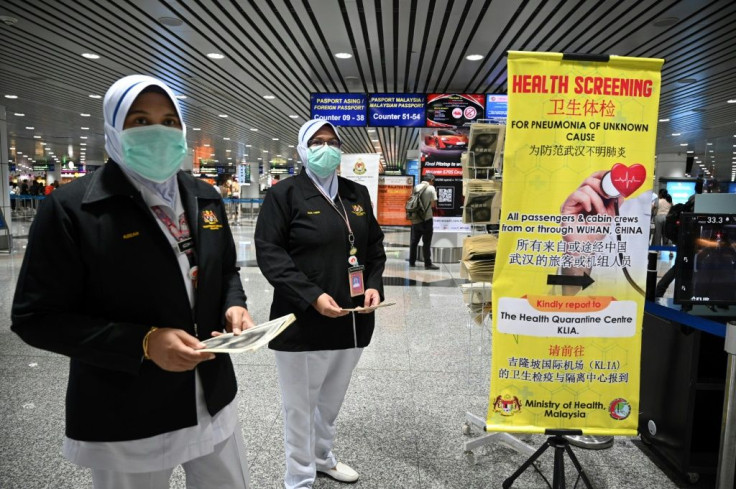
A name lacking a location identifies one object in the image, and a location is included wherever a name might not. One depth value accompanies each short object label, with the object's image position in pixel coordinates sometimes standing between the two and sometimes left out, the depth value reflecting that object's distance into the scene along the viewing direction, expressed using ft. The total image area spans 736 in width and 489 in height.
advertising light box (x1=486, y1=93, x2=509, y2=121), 29.17
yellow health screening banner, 6.46
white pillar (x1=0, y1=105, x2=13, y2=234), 34.47
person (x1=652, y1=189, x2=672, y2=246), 33.35
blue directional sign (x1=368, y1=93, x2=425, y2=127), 29.55
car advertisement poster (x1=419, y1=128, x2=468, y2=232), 32.09
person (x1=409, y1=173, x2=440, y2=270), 29.43
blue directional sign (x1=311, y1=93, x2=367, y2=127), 29.45
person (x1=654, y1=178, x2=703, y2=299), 9.79
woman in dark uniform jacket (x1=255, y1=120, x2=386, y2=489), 7.09
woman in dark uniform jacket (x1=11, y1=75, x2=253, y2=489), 3.74
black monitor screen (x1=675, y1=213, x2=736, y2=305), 7.51
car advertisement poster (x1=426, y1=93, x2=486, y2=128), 29.48
